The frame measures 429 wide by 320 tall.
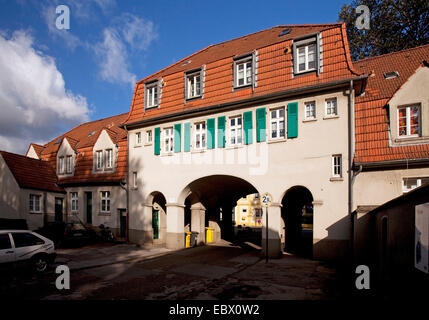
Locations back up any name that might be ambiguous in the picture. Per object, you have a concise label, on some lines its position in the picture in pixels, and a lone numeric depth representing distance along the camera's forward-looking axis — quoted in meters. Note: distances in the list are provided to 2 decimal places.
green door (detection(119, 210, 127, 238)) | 21.66
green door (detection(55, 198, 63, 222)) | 24.47
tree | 23.58
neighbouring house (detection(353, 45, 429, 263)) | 12.33
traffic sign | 12.89
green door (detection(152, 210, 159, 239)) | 21.25
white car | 10.08
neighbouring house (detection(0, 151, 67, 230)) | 21.75
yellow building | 49.00
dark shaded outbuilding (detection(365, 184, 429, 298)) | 5.69
